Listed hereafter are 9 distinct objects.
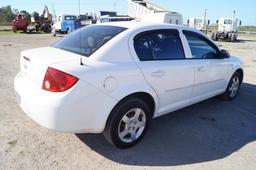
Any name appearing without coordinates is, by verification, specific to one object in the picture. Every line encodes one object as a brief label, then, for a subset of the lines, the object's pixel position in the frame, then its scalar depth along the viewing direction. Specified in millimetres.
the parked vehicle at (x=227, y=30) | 19886
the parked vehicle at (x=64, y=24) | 21938
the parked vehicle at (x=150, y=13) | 14550
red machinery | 23693
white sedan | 2271
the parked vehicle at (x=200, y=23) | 21606
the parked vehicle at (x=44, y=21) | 26302
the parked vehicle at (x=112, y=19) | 16033
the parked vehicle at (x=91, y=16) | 24952
